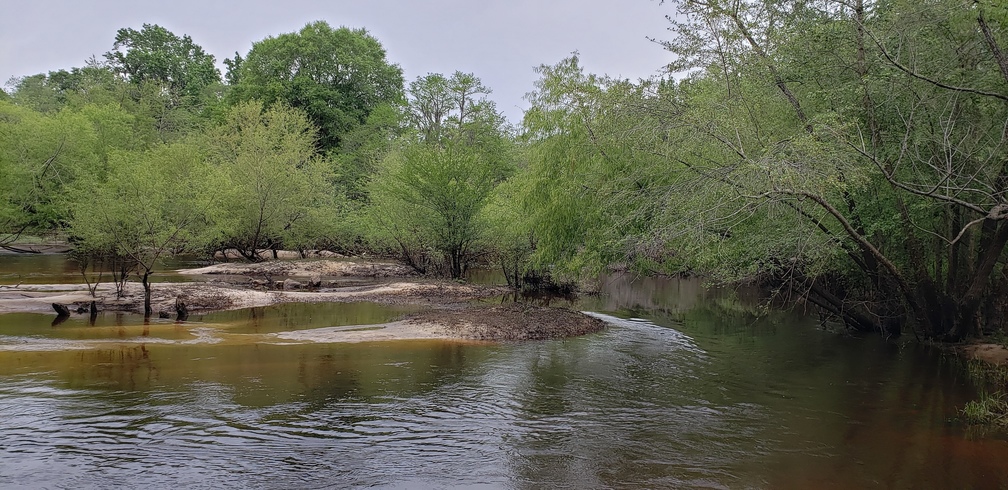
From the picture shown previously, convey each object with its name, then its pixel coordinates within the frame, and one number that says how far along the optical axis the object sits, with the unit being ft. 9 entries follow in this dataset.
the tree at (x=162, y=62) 224.33
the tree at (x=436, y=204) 97.76
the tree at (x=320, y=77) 179.22
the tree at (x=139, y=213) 71.82
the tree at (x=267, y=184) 121.19
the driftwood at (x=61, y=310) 61.12
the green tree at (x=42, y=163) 113.39
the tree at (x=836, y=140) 36.35
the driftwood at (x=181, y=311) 63.26
